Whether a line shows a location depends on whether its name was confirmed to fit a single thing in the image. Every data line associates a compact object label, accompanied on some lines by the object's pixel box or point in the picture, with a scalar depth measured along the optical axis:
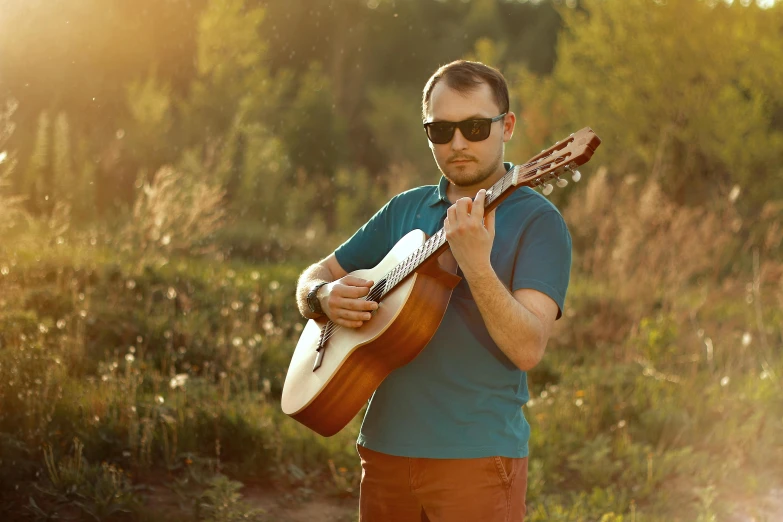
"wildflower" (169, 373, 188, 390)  4.81
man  2.32
